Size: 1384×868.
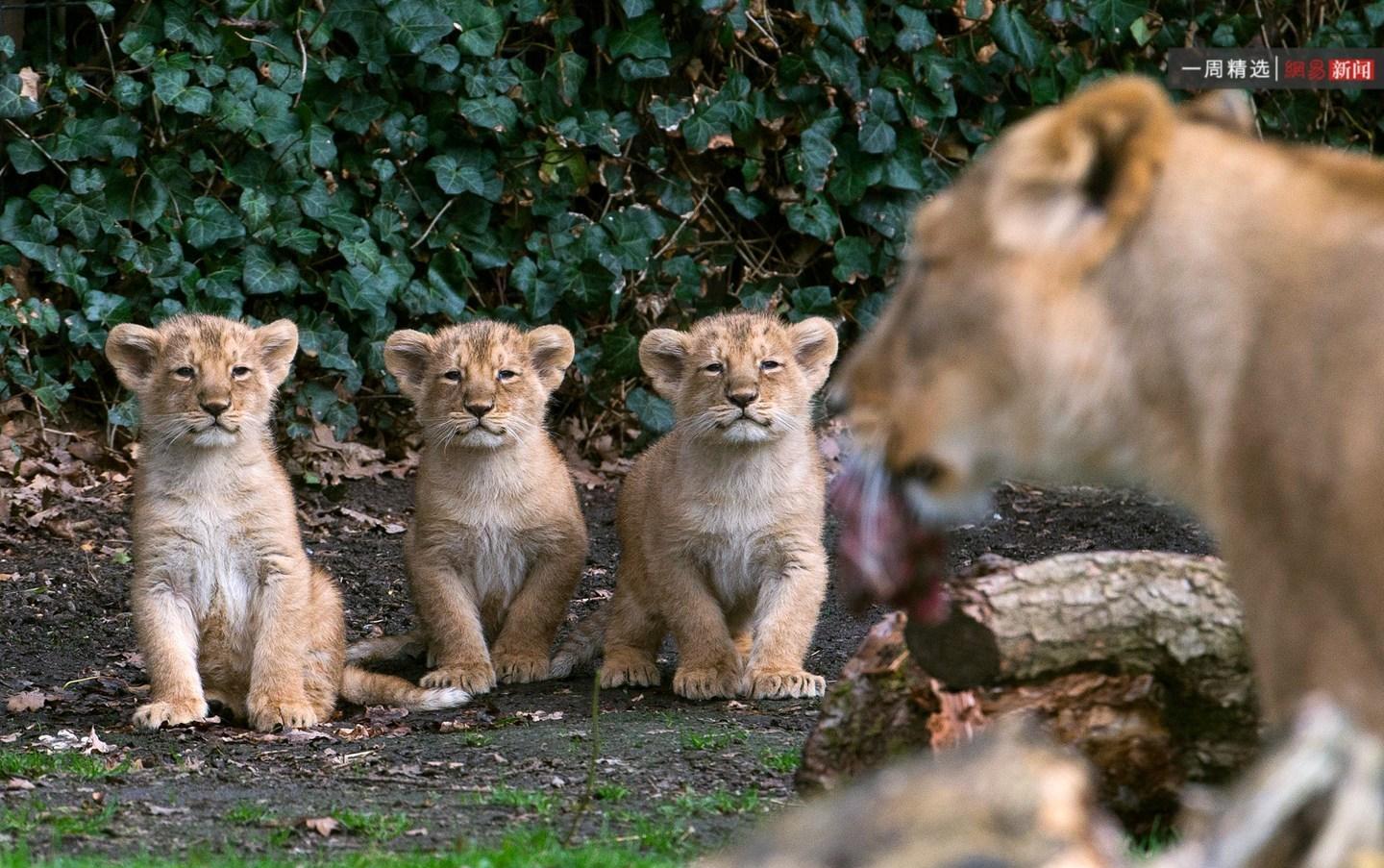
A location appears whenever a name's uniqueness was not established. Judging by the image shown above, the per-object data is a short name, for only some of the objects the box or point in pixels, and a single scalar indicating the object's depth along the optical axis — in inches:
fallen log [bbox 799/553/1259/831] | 364.2
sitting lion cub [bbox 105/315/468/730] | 582.2
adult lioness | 202.5
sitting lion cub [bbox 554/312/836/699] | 617.0
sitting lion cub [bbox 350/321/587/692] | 648.4
